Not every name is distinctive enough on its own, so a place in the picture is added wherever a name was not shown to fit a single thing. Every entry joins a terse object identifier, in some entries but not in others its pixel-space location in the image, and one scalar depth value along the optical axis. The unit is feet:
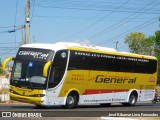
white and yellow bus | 78.07
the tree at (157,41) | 300.42
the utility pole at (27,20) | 127.83
